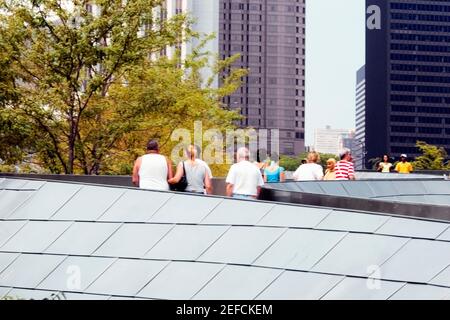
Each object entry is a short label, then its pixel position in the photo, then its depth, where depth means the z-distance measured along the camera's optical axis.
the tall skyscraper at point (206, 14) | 134.12
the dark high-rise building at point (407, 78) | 144.12
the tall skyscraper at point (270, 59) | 162.38
